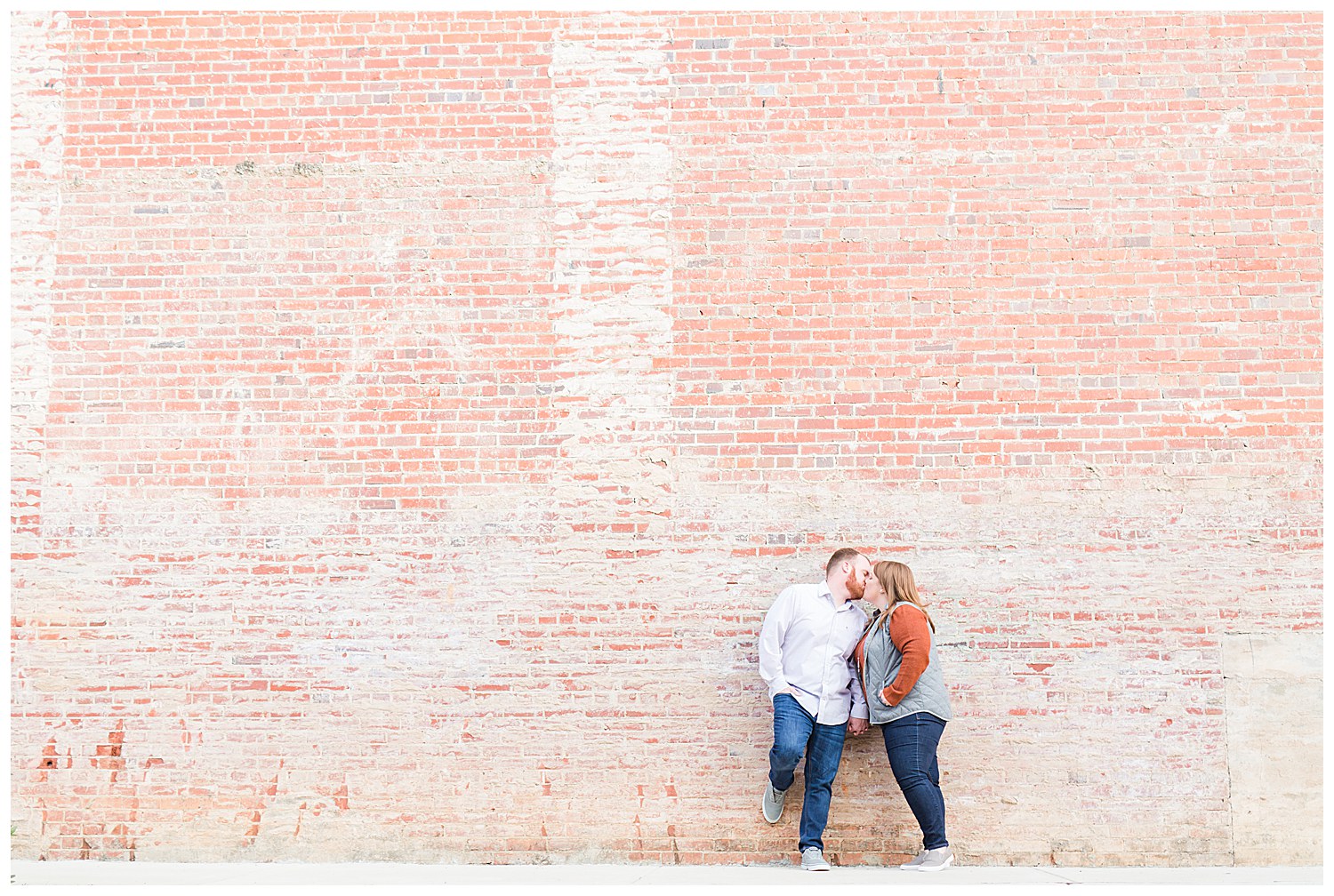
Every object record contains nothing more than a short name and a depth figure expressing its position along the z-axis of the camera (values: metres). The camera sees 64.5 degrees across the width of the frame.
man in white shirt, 5.63
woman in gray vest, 5.51
